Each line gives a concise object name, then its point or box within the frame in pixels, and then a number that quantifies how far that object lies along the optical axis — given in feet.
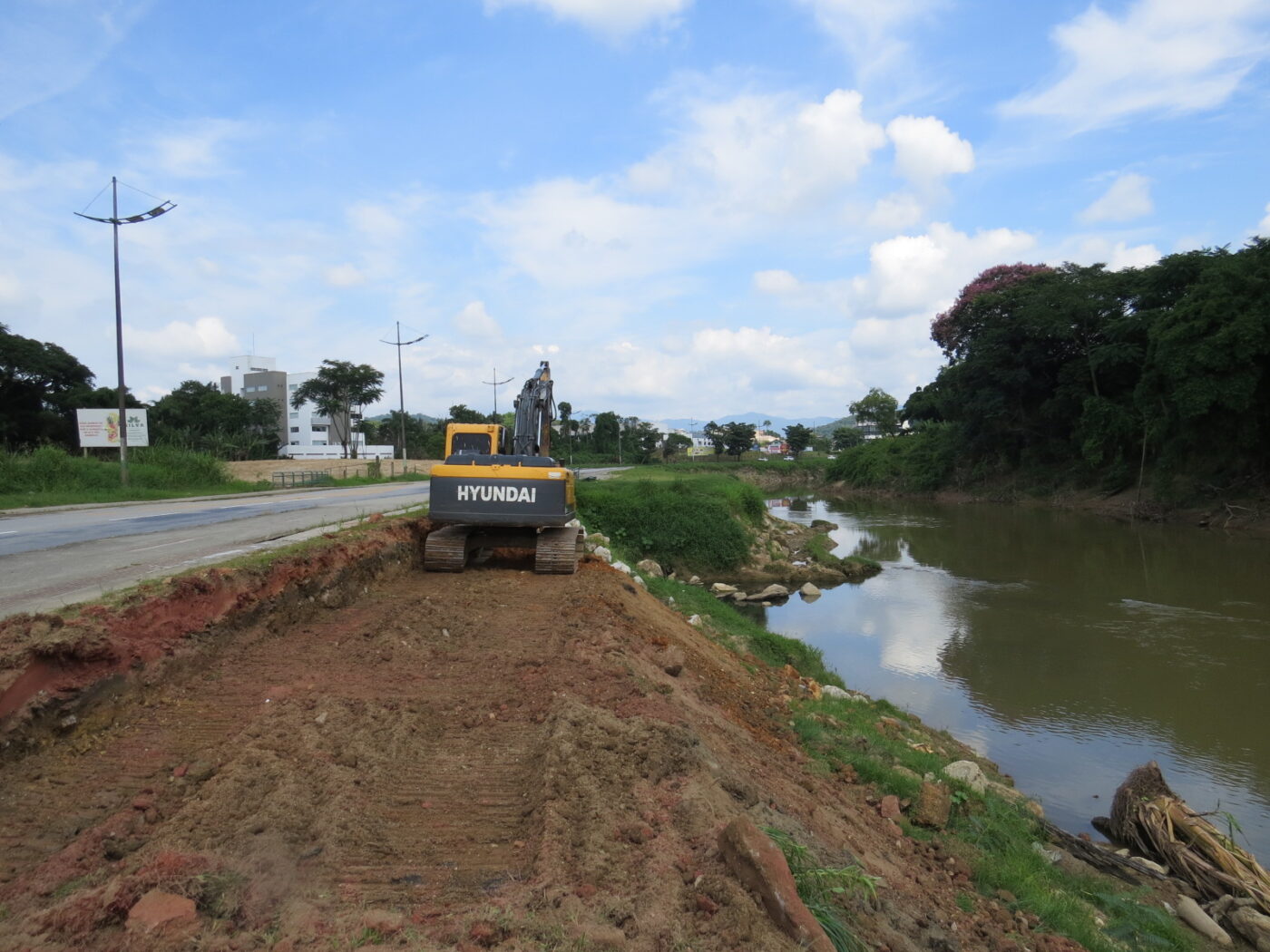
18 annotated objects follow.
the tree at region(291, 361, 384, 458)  217.36
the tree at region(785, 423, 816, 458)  324.25
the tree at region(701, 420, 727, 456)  297.53
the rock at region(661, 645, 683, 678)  24.32
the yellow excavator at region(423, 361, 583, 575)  32.99
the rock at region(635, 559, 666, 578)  58.67
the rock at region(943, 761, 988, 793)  23.59
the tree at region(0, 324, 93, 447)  133.80
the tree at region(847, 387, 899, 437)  295.75
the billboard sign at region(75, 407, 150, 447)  100.58
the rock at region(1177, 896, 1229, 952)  18.76
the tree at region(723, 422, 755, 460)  296.92
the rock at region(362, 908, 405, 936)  8.64
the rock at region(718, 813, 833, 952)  9.16
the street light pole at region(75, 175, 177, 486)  69.72
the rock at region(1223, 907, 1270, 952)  18.78
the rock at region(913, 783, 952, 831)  19.53
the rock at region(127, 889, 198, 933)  8.36
